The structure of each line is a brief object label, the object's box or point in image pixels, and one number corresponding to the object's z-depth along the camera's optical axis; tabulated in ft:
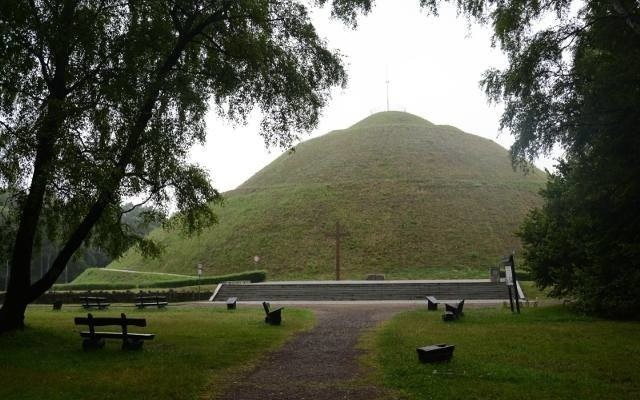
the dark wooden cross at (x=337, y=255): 127.03
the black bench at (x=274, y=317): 51.11
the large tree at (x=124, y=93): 35.40
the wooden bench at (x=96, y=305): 78.69
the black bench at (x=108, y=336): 35.12
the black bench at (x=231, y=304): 72.79
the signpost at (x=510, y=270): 57.11
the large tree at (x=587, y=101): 35.70
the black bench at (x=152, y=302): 77.77
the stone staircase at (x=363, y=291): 93.19
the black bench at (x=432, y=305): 64.09
